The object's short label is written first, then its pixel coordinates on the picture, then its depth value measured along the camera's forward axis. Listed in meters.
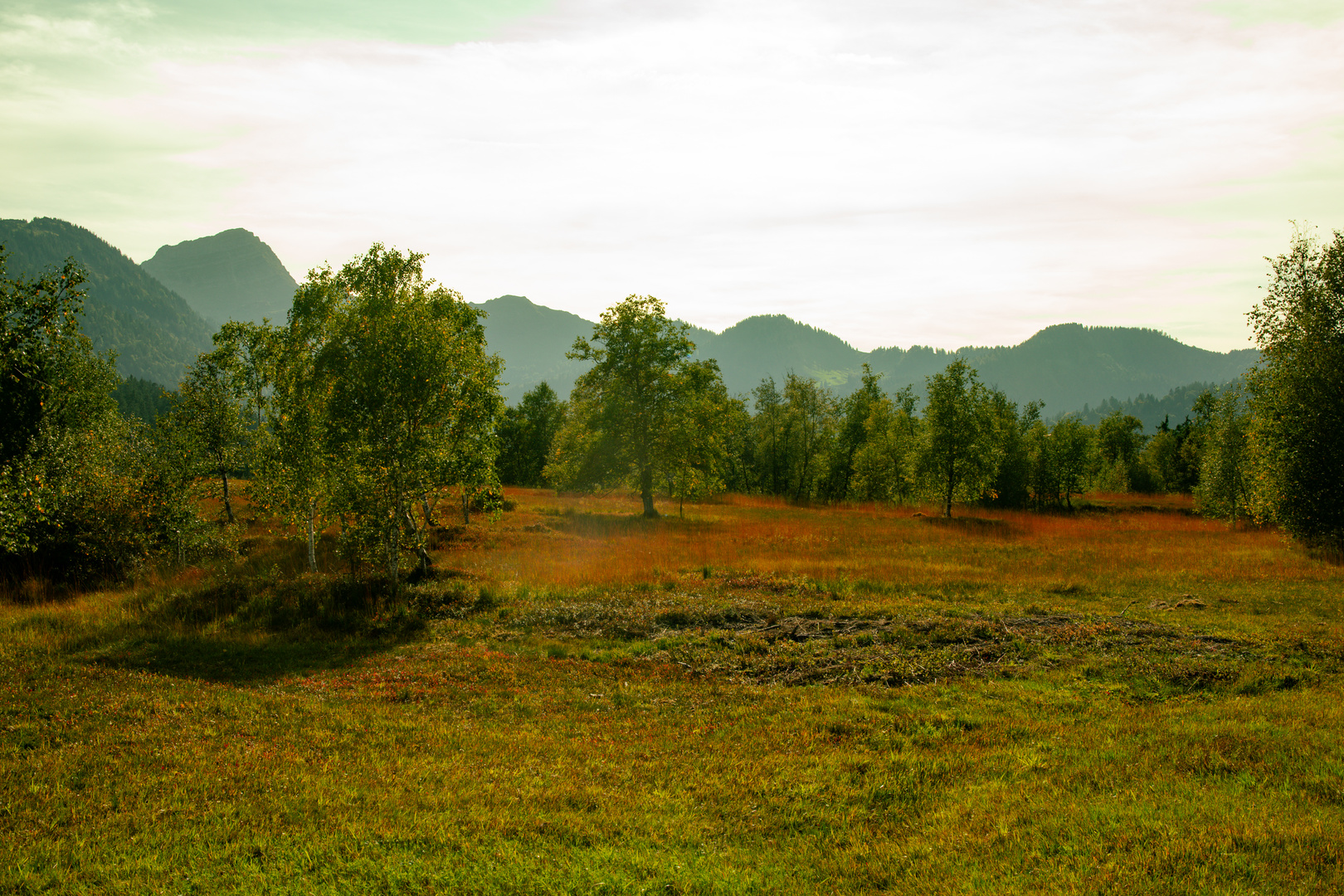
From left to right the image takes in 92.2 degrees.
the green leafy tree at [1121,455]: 100.00
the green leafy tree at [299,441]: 23.88
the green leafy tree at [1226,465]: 47.53
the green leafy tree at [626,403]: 47.25
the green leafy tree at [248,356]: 30.00
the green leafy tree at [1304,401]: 27.80
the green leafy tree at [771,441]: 83.50
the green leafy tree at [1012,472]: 69.56
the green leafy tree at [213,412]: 31.95
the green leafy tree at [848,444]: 76.31
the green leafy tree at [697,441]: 46.88
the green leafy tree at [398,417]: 21.11
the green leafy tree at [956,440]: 50.97
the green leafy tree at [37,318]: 14.20
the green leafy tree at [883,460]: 65.62
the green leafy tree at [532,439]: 94.75
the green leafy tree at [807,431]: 79.19
